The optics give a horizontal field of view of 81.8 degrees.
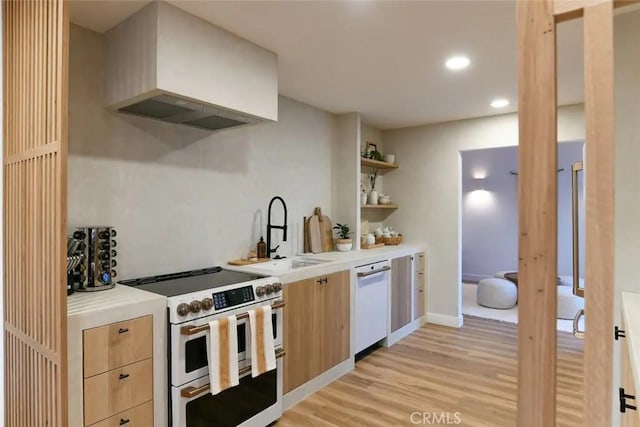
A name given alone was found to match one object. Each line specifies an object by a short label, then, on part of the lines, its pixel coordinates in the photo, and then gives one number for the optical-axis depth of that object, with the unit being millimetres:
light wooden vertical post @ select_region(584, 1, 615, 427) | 663
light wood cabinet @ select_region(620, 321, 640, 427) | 1234
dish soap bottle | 3080
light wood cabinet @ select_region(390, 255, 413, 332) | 3885
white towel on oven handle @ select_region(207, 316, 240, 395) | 1942
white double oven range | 1871
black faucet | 3141
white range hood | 1876
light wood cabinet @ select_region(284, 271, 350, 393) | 2619
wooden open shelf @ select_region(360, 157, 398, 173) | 4262
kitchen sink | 2996
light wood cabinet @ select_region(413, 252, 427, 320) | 4344
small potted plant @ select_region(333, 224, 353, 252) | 3914
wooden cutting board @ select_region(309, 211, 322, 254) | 3715
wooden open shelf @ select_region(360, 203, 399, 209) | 4302
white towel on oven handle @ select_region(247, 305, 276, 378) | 2168
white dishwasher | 3361
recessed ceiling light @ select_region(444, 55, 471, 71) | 2568
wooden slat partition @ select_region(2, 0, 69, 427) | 1426
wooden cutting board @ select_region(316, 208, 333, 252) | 3855
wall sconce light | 7000
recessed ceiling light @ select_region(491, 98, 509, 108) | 3553
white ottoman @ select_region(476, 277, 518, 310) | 5078
